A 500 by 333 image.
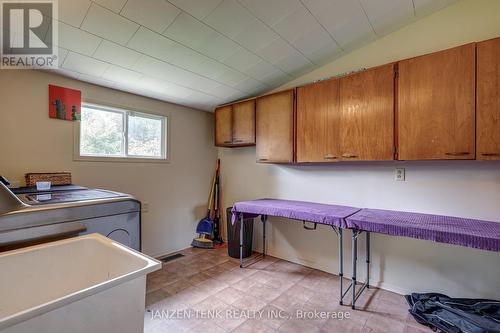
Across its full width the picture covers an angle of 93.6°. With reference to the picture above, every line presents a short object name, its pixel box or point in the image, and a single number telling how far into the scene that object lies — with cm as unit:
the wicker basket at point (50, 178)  215
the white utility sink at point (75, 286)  67
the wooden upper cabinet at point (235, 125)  315
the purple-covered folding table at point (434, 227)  152
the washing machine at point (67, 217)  119
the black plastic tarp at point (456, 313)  162
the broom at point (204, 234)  358
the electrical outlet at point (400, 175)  231
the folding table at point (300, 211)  215
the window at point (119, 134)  267
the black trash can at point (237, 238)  322
